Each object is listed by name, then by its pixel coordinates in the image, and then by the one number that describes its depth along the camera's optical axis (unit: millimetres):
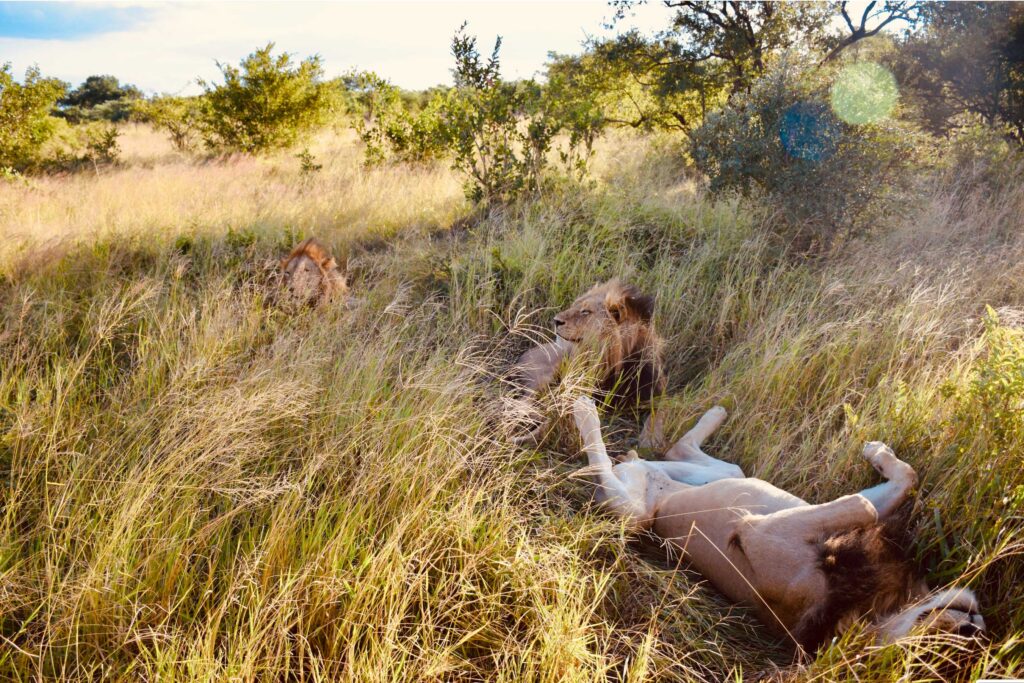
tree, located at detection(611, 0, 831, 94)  9945
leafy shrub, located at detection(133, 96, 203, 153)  14227
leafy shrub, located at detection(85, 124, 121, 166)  11688
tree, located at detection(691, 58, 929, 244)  5887
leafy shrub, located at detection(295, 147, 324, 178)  9802
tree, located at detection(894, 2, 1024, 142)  9750
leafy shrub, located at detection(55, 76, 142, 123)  25828
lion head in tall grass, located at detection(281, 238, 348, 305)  4629
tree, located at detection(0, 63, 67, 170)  9398
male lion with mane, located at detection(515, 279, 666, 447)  3820
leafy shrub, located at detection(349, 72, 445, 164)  9633
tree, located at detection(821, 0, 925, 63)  10023
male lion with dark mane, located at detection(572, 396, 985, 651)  2146
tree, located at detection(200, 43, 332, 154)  12227
